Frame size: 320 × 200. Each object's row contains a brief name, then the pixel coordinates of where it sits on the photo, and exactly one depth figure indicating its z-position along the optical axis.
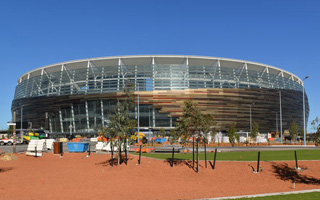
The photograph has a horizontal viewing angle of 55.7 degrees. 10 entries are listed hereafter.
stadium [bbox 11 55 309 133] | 78.81
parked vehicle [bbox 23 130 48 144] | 54.52
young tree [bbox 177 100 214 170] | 19.11
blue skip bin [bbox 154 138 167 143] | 56.70
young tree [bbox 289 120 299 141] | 62.94
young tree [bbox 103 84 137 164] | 21.09
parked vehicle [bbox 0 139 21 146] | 51.50
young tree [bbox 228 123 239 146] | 49.06
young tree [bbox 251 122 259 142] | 52.12
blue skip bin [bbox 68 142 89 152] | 27.88
